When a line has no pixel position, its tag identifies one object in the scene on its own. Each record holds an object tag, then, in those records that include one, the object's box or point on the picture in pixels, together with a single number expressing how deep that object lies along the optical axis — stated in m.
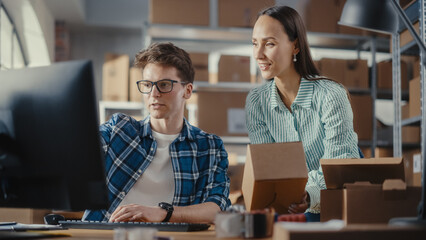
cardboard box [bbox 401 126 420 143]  3.65
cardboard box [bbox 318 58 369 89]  3.91
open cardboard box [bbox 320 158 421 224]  1.04
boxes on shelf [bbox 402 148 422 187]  3.15
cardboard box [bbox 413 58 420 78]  3.40
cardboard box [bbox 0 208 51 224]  2.23
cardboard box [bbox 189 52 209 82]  3.78
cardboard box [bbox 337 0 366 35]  4.00
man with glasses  1.54
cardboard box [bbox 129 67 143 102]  4.77
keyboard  1.08
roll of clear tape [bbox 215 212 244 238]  0.93
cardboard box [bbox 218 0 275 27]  3.83
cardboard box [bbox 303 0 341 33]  3.96
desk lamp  1.33
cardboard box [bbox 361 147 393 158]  3.85
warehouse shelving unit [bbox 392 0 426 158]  3.16
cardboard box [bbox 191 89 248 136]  3.68
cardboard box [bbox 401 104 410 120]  3.60
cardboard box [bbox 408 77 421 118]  3.17
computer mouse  1.25
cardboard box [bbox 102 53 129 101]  4.78
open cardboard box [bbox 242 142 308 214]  1.13
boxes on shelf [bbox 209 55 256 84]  3.83
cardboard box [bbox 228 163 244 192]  3.61
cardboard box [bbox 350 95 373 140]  3.83
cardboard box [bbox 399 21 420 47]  3.29
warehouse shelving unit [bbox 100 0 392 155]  3.77
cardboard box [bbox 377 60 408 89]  3.97
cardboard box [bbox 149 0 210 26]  3.70
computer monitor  0.89
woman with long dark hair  1.60
